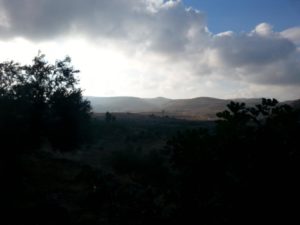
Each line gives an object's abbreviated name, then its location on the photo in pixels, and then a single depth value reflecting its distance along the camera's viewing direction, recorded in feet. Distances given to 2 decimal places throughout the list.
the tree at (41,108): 49.63
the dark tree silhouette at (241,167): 7.23
